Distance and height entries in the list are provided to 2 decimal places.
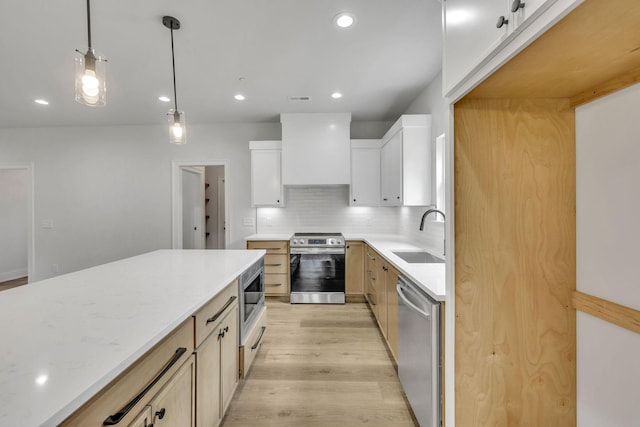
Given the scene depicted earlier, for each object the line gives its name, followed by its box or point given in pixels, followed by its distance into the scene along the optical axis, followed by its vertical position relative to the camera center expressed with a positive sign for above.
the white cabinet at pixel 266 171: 3.91 +0.59
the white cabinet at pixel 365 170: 3.87 +0.59
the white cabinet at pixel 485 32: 0.70 +0.56
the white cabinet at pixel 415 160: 2.87 +0.55
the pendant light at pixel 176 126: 2.08 +0.67
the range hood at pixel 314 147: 3.79 +0.91
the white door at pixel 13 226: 5.26 -0.30
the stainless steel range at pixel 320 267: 3.54 -0.77
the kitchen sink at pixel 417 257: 2.37 -0.44
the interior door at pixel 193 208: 4.61 +0.04
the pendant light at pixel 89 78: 1.29 +0.68
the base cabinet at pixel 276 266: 3.65 -0.78
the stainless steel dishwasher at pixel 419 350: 1.32 -0.81
